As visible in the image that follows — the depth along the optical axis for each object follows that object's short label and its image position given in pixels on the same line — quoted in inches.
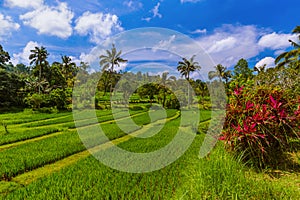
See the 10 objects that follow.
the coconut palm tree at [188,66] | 1104.8
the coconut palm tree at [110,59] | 1050.6
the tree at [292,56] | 736.2
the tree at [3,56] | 1006.4
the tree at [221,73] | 1110.6
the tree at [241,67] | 1284.4
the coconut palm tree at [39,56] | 967.0
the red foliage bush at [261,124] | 158.9
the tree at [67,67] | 1407.5
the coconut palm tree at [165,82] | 1098.7
